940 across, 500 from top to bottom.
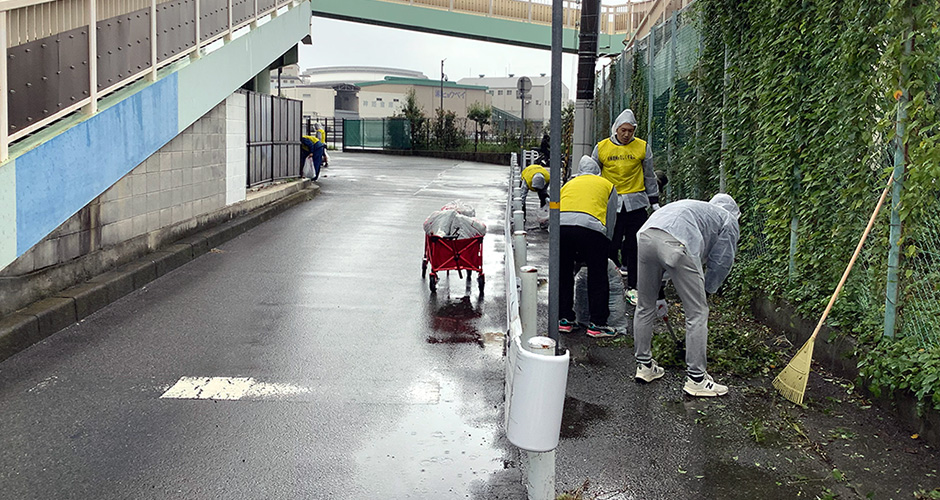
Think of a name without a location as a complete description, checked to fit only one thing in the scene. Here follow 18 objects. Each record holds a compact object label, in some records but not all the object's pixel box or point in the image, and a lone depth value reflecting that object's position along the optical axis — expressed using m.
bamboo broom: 5.49
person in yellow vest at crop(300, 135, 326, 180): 20.38
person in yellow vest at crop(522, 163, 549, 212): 13.23
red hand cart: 9.14
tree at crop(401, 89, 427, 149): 40.50
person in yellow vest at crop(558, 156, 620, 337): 7.31
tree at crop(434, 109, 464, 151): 39.75
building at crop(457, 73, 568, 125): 81.19
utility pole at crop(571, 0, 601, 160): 13.36
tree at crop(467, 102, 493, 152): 47.03
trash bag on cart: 9.10
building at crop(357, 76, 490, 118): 71.12
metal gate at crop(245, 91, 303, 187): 15.21
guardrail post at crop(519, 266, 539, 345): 5.23
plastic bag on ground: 7.68
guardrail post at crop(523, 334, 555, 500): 4.13
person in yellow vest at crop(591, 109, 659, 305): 8.86
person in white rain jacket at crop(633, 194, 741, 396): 5.89
